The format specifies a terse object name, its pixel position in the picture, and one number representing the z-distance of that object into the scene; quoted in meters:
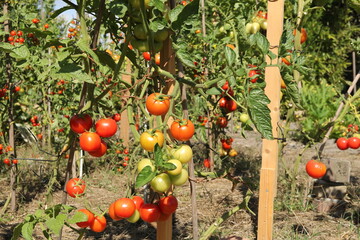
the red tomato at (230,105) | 1.89
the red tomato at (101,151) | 1.20
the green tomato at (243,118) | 2.09
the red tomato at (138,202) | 1.18
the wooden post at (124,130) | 4.72
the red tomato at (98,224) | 1.27
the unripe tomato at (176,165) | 1.02
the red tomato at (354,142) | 2.81
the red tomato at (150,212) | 1.13
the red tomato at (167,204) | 1.16
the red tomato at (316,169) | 2.44
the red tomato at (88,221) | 1.25
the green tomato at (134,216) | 1.18
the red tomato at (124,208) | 1.11
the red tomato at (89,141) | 1.12
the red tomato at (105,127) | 1.17
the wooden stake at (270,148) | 1.99
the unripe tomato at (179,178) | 1.05
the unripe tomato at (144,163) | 1.05
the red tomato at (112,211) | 1.15
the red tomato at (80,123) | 1.14
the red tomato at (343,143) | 2.88
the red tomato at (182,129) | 1.14
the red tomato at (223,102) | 1.95
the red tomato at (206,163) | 3.89
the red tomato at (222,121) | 3.28
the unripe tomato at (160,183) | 1.04
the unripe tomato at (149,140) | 1.06
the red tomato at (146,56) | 1.83
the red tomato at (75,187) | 1.27
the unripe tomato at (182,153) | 1.08
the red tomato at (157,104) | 1.10
